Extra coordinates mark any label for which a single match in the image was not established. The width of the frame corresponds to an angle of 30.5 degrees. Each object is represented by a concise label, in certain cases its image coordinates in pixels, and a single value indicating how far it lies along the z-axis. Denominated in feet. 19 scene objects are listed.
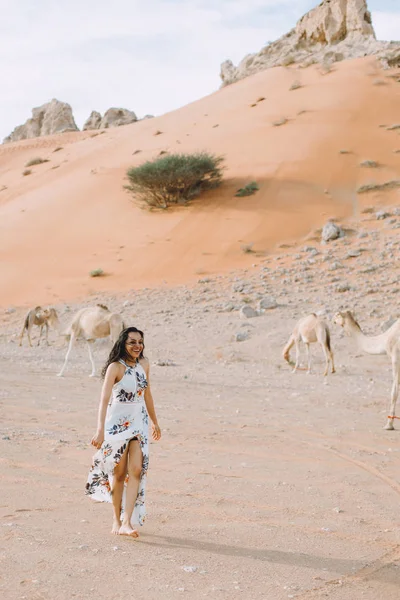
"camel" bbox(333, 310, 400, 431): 32.63
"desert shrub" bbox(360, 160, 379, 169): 116.26
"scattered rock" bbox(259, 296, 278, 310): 70.28
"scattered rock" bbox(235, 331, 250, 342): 61.31
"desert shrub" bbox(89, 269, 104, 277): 94.27
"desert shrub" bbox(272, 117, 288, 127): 139.38
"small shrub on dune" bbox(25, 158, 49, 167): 174.91
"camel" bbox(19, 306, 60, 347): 66.02
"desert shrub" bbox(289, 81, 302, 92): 160.64
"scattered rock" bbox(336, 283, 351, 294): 74.02
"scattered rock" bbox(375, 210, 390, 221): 96.48
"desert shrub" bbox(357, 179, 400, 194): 108.68
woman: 16.94
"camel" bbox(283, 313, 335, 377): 49.80
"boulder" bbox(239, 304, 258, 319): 67.68
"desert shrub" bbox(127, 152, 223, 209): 112.37
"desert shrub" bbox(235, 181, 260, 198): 113.50
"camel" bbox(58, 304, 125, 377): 47.91
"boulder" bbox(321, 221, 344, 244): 91.40
